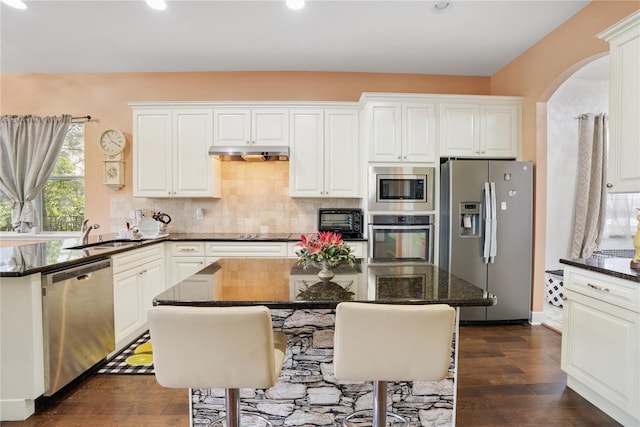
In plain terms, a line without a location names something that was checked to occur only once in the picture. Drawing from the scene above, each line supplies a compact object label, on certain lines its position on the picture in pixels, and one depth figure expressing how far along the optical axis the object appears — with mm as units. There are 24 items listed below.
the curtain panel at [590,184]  4152
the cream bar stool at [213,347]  1225
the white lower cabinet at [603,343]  1847
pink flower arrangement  1762
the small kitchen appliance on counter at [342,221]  3904
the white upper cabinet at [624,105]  2035
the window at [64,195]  4336
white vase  1790
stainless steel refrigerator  3520
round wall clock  4180
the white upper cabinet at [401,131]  3695
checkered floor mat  2584
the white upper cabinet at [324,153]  3924
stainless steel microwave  3656
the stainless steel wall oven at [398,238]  3645
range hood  3756
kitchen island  1702
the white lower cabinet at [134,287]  2844
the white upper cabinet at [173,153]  3920
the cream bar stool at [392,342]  1258
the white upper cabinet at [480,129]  3746
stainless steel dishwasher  2109
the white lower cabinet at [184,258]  3705
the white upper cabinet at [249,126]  3914
